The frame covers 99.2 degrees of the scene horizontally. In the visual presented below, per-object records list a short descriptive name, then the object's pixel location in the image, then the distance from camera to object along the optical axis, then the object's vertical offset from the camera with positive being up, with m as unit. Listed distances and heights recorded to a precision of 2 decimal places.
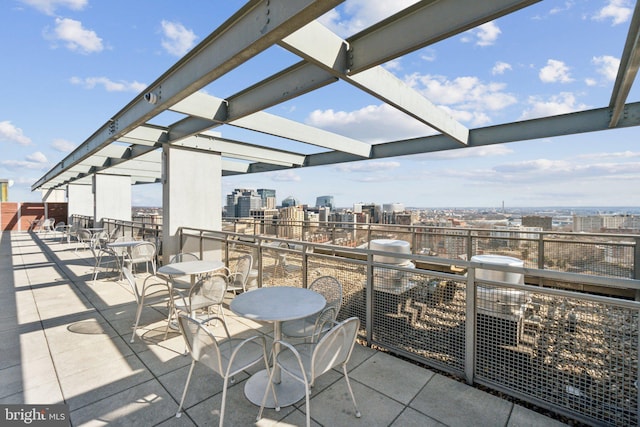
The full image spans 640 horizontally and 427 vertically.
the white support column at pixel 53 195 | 20.34 +1.20
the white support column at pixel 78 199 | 14.80 +0.68
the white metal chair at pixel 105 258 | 5.58 -1.25
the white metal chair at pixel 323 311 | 2.36 -0.88
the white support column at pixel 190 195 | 5.52 +0.37
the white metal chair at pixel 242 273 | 3.62 -0.84
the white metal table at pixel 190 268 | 3.21 -0.71
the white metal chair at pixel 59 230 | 11.05 -1.03
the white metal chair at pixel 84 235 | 7.63 -0.68
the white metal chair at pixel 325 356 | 1.61 -0.91
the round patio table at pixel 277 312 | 1.98 -0.73
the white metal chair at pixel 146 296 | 2.96 -0.97
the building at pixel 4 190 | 19.60 +1.49
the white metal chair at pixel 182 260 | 3.58 -0.75
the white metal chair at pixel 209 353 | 1.67 -0.91
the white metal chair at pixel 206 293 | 2.72 -0.84
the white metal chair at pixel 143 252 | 4.81 -0.75
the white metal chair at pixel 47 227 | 13.48 -0.92
